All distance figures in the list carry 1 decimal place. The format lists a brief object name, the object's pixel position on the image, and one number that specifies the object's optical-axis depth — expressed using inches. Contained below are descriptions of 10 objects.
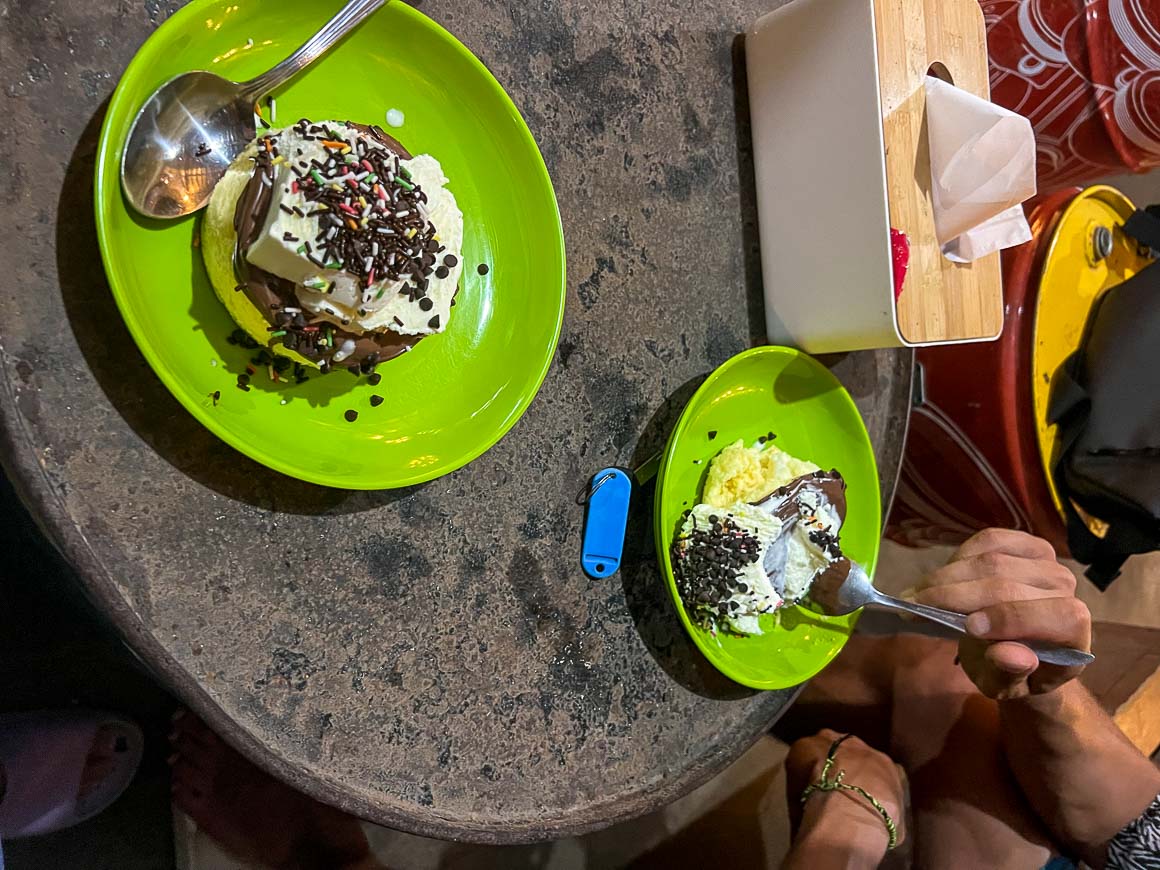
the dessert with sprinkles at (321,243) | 13.5
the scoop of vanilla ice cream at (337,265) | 13.4
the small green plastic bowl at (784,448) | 17.5
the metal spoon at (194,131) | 13.3
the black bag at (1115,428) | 22.1
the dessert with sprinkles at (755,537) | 17.2
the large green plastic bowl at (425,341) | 13.3
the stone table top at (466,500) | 13.2
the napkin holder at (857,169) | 16.6
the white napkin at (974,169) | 17.1
